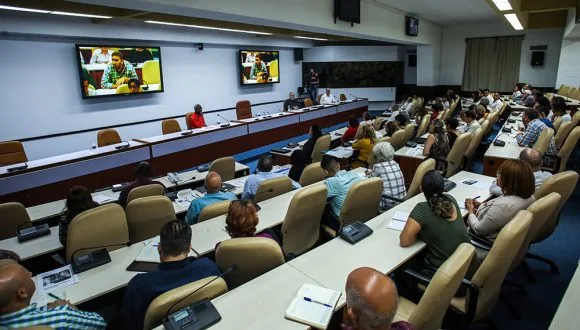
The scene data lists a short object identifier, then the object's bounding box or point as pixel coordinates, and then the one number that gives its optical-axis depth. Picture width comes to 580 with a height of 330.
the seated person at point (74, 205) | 2.91
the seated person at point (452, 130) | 5.78
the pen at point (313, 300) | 1.87
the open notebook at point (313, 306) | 1.76
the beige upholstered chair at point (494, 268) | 2.09
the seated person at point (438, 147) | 5.25
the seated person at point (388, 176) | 3.78
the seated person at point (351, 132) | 6.80
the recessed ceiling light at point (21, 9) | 5.02
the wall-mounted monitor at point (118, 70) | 7.46
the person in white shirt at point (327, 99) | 12.06
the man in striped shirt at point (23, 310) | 1.67
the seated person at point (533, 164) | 3.36
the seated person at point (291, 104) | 10.96
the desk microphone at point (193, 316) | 1.70
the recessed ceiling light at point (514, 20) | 7.75
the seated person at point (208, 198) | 3.36
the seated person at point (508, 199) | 2.68
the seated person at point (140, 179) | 3.91
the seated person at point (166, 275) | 1.90
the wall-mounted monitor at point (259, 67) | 11.23
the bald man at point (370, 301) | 1.42
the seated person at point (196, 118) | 8.27
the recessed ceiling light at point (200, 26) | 7.49
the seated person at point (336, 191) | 3.52
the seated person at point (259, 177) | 3.81
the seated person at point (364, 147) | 5.45
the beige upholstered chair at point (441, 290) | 1.70
